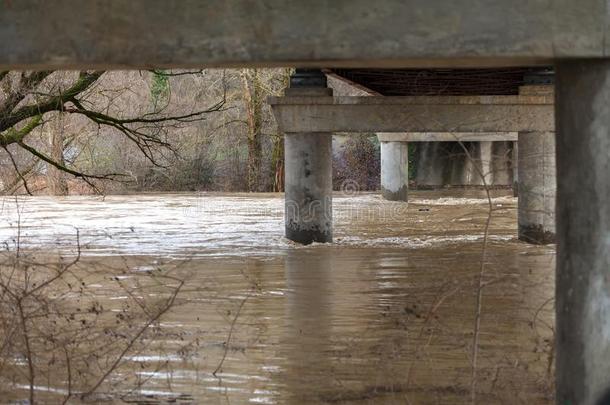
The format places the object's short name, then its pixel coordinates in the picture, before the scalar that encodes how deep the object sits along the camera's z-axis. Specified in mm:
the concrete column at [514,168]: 33750
